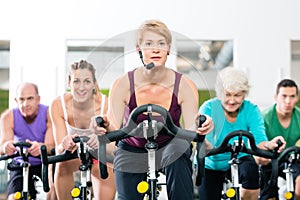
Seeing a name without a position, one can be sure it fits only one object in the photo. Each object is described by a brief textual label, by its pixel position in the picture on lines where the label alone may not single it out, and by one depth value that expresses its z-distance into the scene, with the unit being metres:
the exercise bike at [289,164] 2.76
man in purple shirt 3.55
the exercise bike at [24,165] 3.05
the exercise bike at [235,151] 2.64
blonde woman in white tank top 1.79
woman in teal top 3.14
